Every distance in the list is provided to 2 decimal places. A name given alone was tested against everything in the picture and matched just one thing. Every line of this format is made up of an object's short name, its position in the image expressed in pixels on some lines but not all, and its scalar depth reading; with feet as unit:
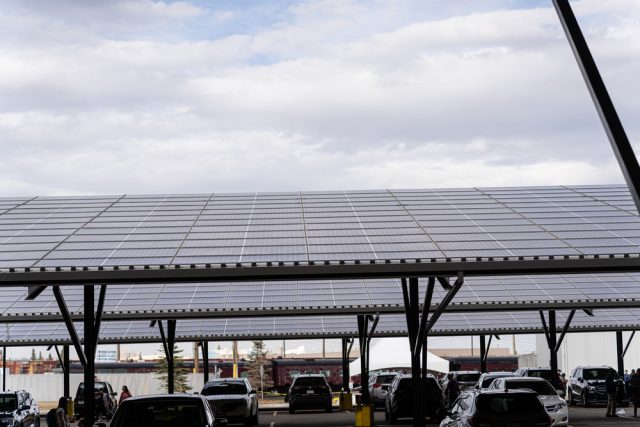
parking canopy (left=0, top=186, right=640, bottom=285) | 61.77
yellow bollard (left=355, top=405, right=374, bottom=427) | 63.87
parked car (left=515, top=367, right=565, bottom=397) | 122.31
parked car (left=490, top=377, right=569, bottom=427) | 85.98
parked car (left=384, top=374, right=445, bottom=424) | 106.42
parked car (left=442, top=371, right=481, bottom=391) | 143.74
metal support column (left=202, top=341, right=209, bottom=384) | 156.63
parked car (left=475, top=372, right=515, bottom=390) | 104.53
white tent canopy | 206.90
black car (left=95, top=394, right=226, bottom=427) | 51.29
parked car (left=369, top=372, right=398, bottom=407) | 148.66
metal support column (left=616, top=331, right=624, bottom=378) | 162.74
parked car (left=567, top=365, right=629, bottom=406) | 142.00
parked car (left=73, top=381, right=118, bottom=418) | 138.37
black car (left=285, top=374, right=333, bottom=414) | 139.95
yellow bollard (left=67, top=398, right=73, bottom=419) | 113.12
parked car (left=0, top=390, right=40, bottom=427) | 93.56
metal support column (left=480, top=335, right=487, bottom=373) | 162.30
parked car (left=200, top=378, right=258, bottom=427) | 99.14
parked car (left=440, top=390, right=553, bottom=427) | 62.69
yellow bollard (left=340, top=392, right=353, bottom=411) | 125.08
